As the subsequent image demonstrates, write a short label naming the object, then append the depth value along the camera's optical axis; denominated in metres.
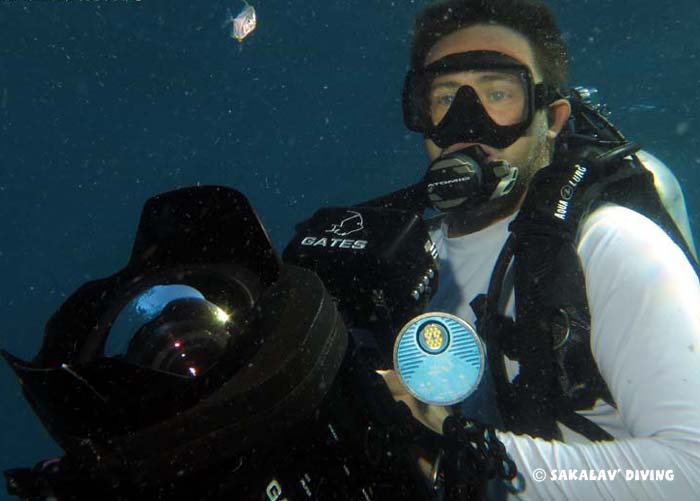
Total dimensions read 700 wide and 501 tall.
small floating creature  6.67
